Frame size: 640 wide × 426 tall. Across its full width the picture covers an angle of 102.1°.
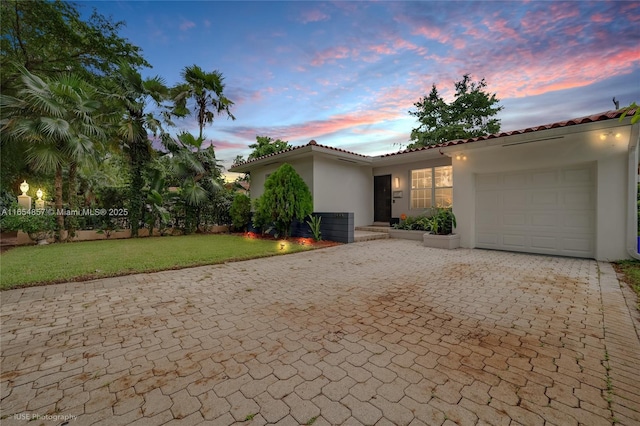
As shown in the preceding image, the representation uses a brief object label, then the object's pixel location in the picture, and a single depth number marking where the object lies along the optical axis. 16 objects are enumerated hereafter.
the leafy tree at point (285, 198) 8.91
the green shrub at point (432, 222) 8.34
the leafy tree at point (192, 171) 11.41
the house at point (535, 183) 5.80
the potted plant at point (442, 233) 7.84
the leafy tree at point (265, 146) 18.52
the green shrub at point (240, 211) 11.97
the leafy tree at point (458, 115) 19.69
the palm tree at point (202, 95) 13.05
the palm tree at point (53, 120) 7.30
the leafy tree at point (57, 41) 8.81
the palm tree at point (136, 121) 9.91
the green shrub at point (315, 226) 9.36
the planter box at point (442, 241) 7.78
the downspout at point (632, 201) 5.64
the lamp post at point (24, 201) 10.49
